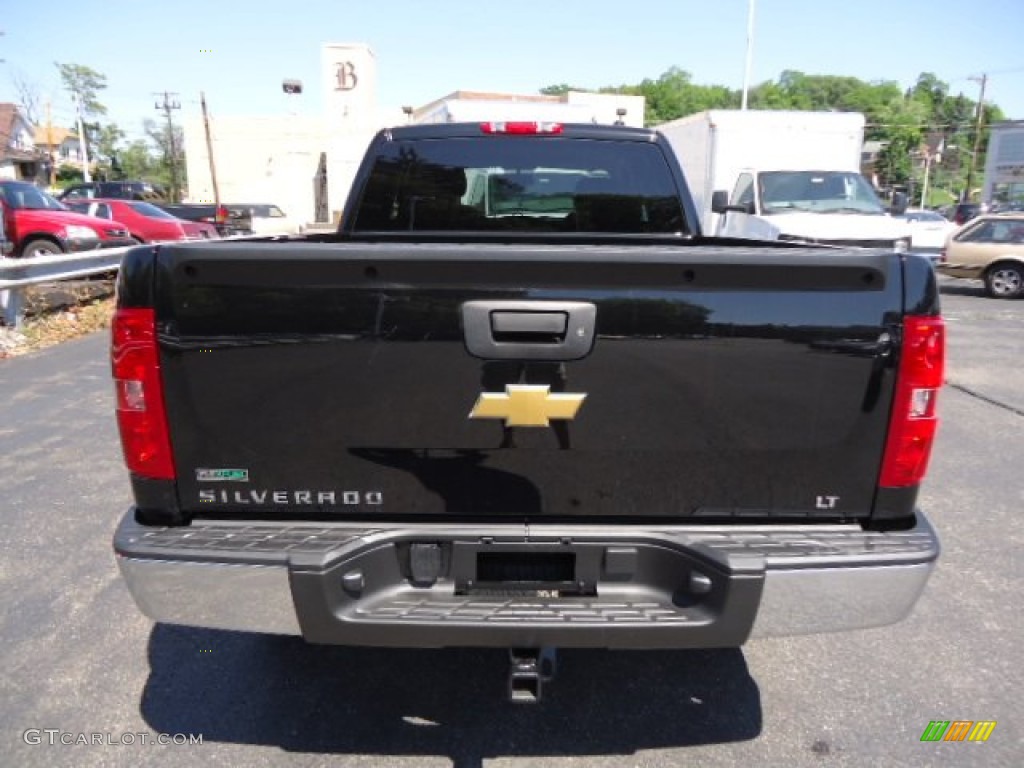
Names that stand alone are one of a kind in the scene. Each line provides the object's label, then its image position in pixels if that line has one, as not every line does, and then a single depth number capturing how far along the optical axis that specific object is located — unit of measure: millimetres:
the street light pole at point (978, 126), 67800
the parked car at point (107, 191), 27984
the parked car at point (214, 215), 24122
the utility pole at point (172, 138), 63547
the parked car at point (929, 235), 19597
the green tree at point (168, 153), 68794
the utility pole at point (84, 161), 57244
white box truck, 11742
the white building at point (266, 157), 45500
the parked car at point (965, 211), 36625
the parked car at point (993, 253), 15477
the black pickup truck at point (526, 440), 2104
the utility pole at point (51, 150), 57756
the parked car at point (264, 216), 27250
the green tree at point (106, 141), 86750
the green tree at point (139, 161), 87438
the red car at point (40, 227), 13320
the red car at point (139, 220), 17188
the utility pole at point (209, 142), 39316
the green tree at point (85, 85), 83875
